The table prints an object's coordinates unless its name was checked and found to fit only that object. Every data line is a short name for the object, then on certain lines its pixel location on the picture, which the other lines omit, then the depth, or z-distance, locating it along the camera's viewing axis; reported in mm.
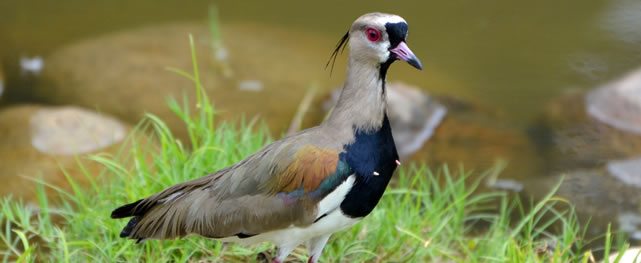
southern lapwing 6418
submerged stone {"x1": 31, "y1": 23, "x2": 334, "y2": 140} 13008
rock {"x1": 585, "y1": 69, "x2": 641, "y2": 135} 12812
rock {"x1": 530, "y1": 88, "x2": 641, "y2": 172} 12359
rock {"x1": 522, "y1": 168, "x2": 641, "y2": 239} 10727
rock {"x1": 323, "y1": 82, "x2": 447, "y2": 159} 12602
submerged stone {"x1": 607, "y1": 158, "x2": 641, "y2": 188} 11375
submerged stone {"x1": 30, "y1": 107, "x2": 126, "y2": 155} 11000
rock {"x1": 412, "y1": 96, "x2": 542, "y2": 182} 12156
